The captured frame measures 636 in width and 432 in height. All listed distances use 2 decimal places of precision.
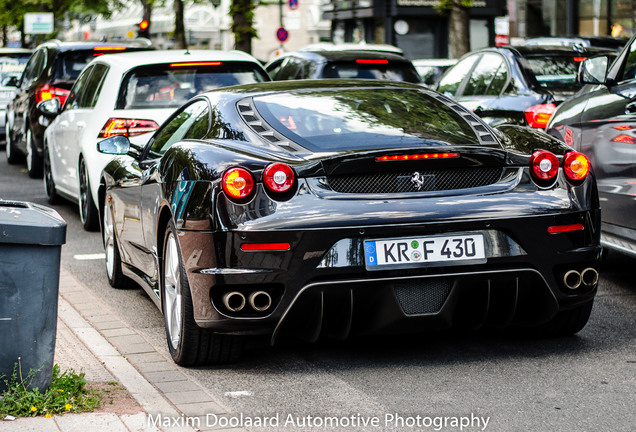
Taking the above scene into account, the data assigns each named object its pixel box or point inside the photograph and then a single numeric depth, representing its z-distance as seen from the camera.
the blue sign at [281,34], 39.95
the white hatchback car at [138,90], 10.19
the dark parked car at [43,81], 15.06
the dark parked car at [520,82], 10.81
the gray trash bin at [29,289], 4.76
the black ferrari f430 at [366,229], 5.30
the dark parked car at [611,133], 7.23
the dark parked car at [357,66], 13.65
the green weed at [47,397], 4.70
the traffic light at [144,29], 30.68
